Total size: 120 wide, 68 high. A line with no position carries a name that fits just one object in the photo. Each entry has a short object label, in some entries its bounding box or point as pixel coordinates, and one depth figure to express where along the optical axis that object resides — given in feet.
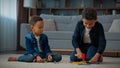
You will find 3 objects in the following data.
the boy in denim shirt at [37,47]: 8.39
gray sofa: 13.62
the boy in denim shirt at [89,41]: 8.07
